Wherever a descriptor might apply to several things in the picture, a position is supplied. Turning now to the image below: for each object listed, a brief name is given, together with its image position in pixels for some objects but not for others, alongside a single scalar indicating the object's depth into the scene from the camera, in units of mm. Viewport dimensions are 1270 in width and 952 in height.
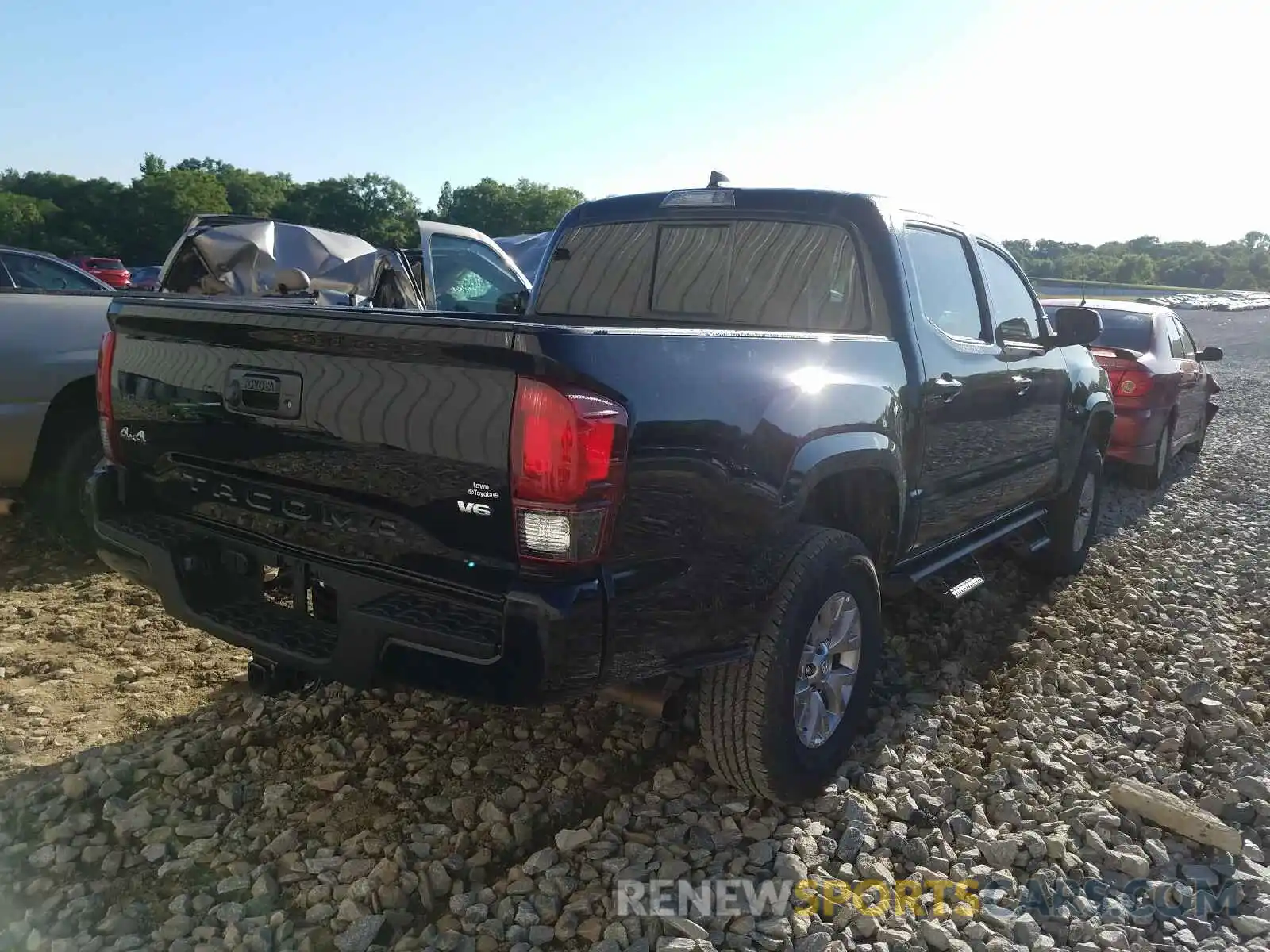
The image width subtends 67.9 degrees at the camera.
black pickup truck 2188
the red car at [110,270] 29728
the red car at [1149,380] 7457
